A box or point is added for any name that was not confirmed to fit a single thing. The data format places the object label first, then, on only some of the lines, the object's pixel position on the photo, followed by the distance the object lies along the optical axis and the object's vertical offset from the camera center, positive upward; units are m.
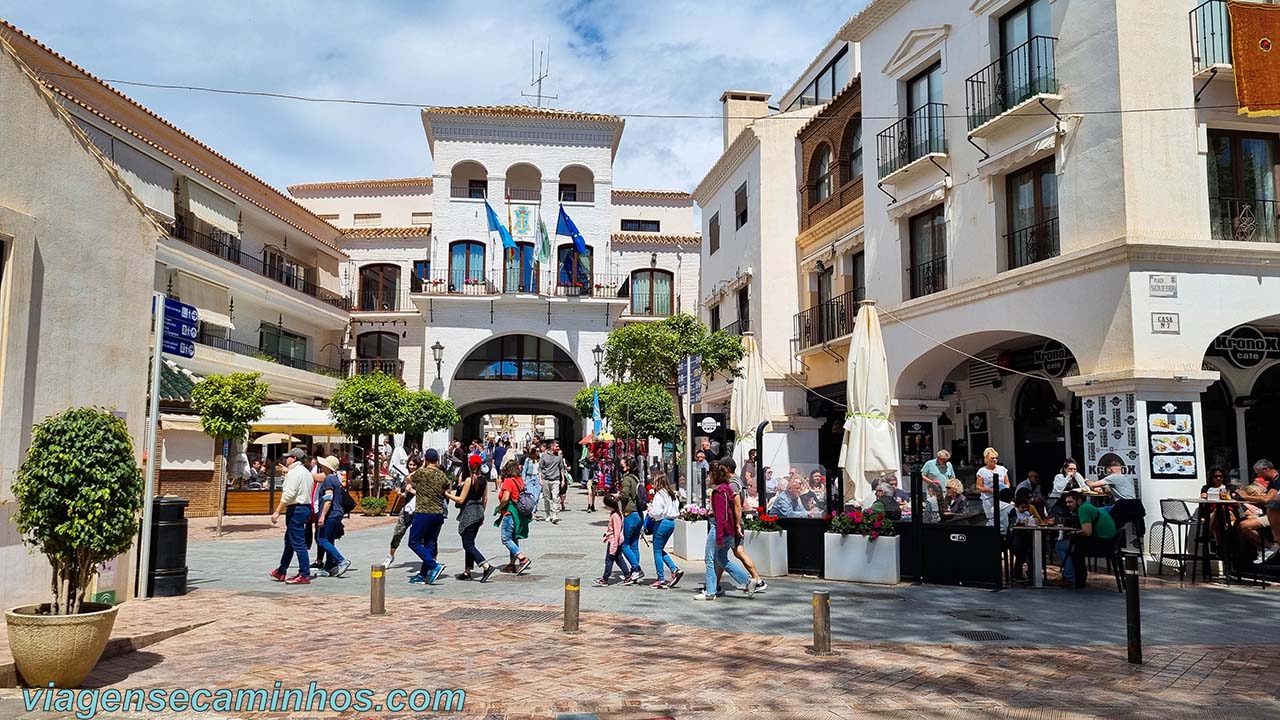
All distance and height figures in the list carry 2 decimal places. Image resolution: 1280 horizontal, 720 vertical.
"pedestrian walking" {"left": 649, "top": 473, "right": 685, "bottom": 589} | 11.25 -0.92
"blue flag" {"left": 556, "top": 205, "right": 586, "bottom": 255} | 34.28 +8.51
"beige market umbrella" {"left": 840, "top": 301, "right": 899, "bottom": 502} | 13.18 +0.60
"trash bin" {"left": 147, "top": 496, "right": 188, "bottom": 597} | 10.23 -1.09
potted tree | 6.24 -0.53
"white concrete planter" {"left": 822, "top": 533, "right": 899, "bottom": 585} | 11.52 -1.35
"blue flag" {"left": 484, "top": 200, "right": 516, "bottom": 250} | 34.47 +8.52
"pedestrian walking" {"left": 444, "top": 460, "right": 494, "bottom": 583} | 11.71 -0.82
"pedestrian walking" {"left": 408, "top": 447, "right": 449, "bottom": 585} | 11.52 -0.75
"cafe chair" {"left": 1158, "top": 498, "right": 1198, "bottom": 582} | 11.44 -0.87
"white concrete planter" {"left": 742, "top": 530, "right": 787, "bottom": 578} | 12.02 -1.30
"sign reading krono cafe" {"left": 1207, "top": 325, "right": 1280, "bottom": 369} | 14.24 +1.68
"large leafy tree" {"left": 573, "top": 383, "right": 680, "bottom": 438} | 22.92 +1.03
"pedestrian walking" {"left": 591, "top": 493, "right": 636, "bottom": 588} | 11.50 -1.14
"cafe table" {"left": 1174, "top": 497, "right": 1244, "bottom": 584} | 11.06 -0.83
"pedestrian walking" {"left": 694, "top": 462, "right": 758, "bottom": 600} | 10.21 -0.94
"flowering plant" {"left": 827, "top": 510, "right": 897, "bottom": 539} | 11.62 -0.91
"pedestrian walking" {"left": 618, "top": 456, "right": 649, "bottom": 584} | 11.56 -0.86
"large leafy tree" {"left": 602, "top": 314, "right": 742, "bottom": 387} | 22.55 +2.66
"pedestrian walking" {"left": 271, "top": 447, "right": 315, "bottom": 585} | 11.56 -0.73
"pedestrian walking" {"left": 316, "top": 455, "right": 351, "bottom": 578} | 11.98 -0.82
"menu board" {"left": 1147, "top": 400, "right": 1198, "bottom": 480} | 12.59 +0.18
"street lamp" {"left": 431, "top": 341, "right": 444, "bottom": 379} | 34.44 +3.82
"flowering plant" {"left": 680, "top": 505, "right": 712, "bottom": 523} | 13.57 -0.90
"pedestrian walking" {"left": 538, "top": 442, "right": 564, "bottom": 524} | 20.59 -0.49
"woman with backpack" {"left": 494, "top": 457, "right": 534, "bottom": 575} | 11.97 -0.70
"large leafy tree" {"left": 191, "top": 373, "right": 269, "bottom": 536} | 17.95 +0.96
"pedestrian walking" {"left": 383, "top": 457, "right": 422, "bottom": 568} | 12.37 -0.99
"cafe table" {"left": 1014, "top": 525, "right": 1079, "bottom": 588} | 11.30 -1.30
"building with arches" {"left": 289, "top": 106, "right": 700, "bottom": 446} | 35.31 +7.38
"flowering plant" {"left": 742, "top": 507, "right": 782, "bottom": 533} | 12.09 -0.93
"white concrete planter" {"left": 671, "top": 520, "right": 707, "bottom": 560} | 13.58 -1.30
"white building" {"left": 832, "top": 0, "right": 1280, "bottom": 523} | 12.88 +3.60
